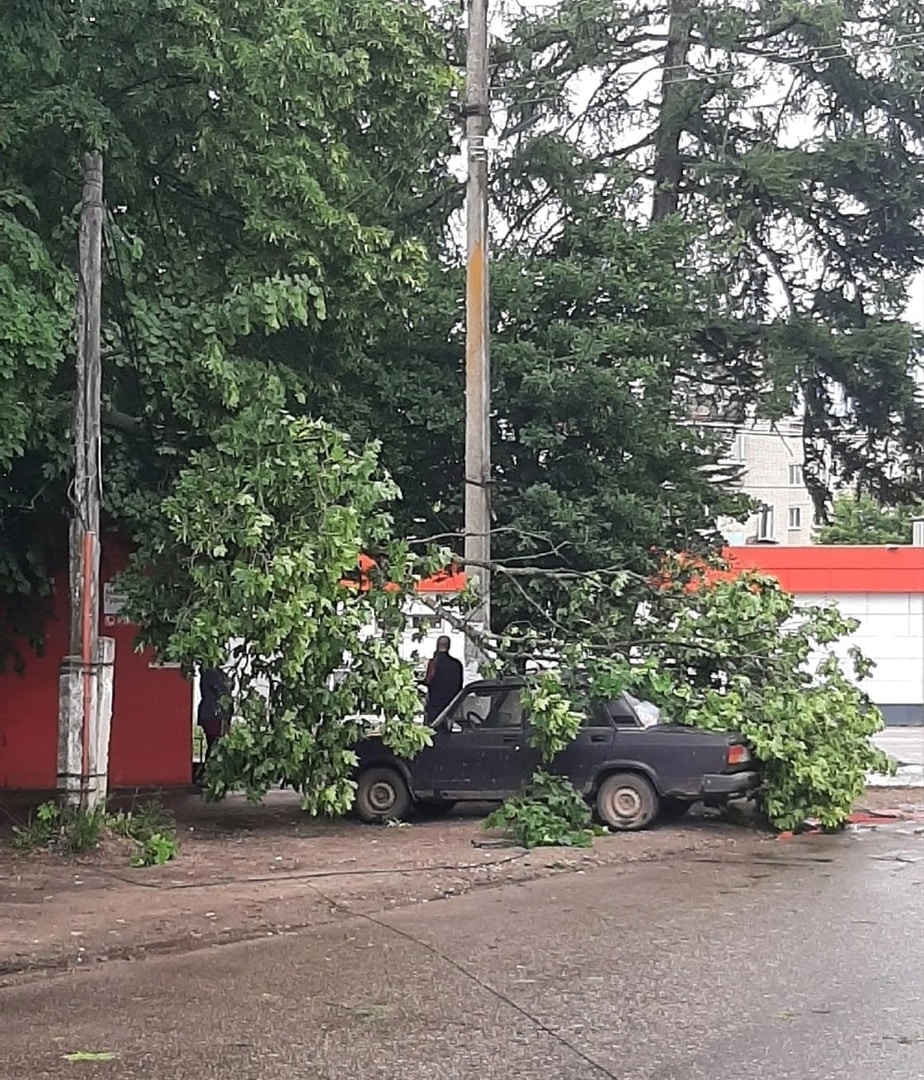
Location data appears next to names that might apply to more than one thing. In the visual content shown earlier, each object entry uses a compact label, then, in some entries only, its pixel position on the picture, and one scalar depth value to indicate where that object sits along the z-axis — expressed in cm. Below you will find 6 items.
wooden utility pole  1277
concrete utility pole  1669
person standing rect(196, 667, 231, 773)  1777
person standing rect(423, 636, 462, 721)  1716
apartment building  6072
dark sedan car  1456
